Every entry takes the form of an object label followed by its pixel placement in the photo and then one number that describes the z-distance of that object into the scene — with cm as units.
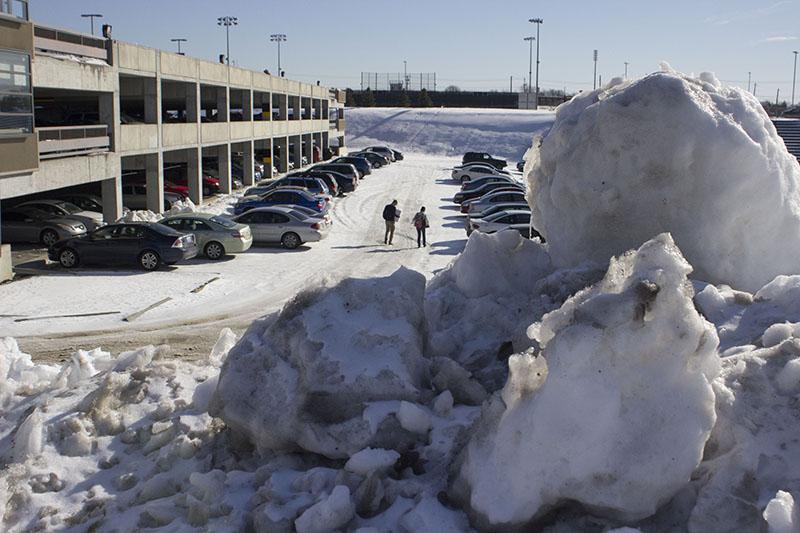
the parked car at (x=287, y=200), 3350
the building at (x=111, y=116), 2205
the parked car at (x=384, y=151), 7328
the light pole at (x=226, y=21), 8944
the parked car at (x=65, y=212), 2847
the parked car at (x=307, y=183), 3991
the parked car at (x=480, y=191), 4094
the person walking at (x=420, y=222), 2769
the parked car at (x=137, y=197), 3491
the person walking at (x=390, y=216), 2817
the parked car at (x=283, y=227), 2777
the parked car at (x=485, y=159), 6381
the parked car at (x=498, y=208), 3124
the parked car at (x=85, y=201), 3209
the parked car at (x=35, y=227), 2730
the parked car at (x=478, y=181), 4363
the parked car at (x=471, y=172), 5325
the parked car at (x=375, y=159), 6569
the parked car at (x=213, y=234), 2525
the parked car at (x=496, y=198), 3388
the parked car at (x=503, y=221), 2839
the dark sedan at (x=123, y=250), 2312
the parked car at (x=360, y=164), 5672
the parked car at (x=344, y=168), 4779
